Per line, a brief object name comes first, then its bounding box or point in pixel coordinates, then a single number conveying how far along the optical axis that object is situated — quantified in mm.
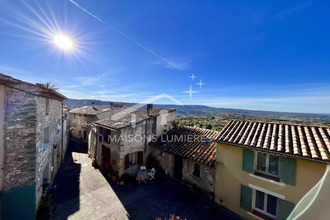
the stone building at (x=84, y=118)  21984
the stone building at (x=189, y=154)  9562
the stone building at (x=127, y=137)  11328
